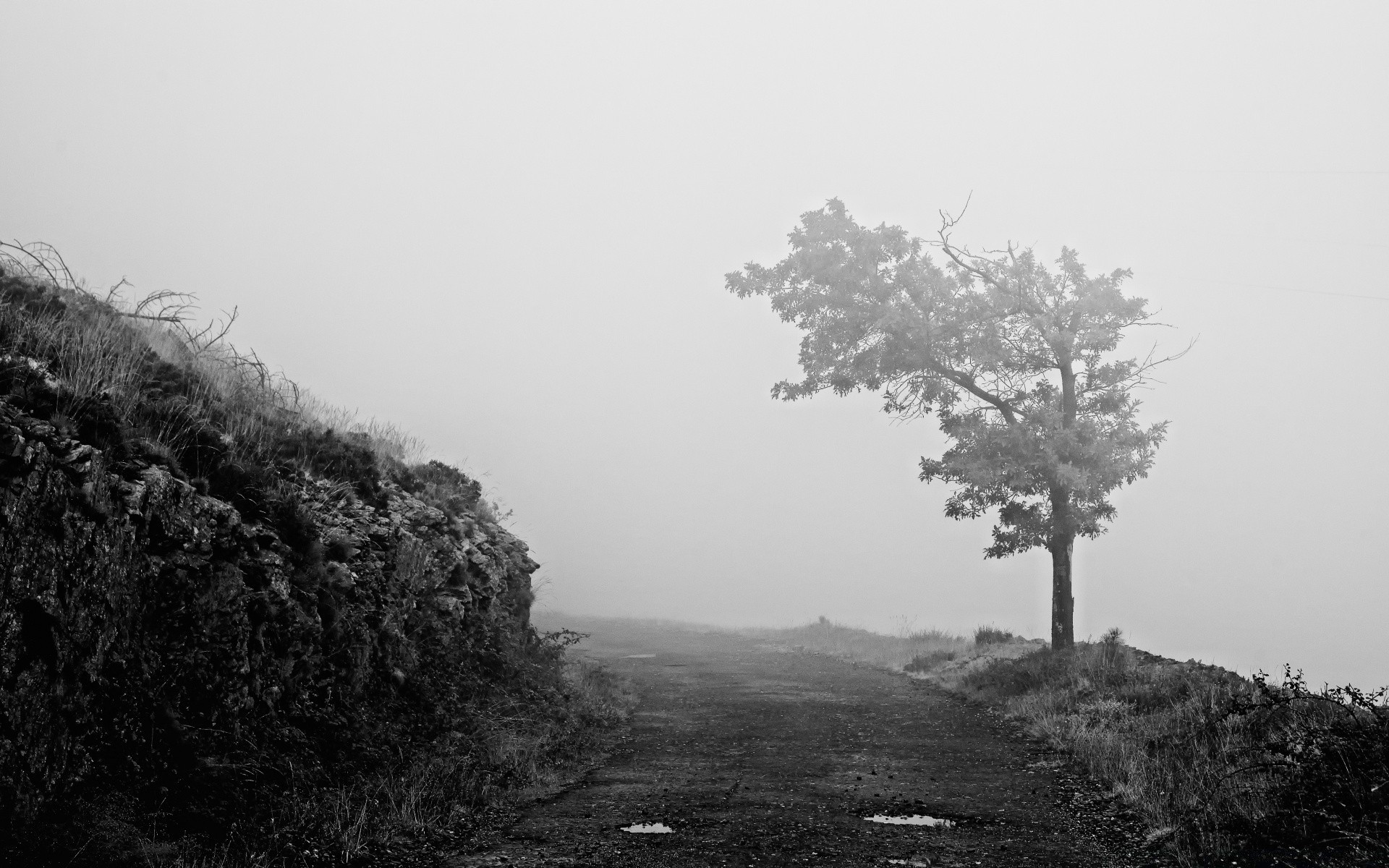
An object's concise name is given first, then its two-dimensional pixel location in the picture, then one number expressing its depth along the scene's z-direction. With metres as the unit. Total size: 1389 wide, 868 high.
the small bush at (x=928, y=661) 20.67
